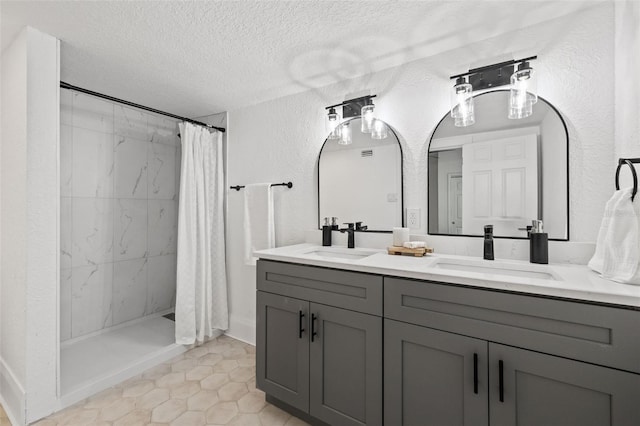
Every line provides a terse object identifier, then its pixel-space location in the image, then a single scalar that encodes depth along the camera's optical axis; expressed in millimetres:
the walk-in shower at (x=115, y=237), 2492
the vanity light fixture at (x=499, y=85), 1567
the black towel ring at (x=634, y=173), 1072
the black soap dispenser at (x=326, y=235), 2201
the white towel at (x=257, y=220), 2514
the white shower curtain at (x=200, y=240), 2588
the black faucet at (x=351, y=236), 2078
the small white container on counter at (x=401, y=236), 1831
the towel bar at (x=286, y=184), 2502
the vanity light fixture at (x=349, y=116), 2061
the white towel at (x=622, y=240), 1068
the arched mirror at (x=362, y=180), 2021
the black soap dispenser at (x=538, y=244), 1462
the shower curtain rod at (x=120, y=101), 1893
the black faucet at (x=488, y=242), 1583
